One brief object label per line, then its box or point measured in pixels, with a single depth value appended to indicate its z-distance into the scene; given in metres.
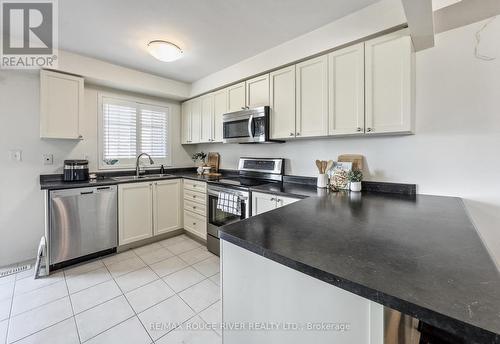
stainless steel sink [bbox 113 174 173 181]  3.09
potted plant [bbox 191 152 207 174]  3.77
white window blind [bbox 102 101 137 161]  3.22
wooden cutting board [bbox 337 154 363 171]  2.17
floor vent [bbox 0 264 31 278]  2.32
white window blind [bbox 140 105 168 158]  3.61
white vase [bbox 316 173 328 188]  2.27
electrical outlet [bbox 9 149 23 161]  2.53
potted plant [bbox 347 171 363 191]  2.05
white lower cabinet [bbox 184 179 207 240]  3.05
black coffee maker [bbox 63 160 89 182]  2.69
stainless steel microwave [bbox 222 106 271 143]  2.61
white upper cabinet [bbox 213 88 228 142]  3.18
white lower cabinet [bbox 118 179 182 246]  2.90
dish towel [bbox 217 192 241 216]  2.48
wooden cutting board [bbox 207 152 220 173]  3.78
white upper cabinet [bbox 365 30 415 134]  1.70
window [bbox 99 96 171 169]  3.21
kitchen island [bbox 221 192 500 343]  0.49
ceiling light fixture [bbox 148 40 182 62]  2.27
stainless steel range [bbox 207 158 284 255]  2.52
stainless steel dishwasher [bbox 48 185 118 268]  2.38
